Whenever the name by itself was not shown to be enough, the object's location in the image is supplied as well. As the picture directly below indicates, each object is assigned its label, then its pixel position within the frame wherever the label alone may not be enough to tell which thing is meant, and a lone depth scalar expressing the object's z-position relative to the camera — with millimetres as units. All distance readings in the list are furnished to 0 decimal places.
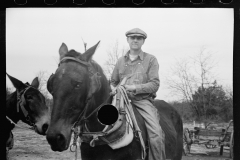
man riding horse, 2729
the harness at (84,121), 2385
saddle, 2479
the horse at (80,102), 2264
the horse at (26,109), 2868
